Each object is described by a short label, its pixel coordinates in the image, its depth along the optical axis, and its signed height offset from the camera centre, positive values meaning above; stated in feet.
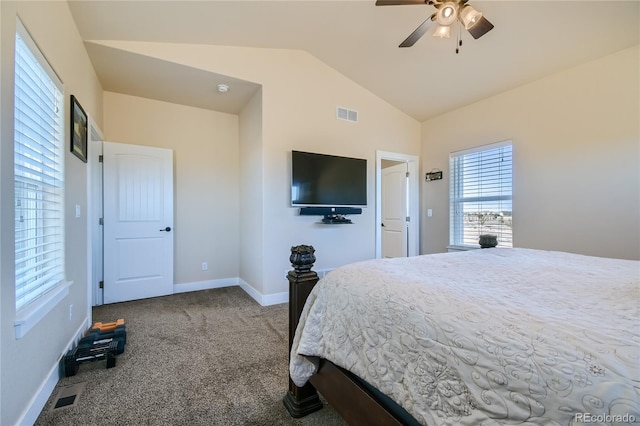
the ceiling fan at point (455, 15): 6.61 +4.71
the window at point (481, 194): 11.82 +0.78
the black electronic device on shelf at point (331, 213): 11.82 -0.03
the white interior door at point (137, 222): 11.60 -0.38
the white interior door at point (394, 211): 16.12 +0.06
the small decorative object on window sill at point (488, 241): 7.62 -0.79
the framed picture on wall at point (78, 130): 7.50 +2.35
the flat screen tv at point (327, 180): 11.46 +1.36
